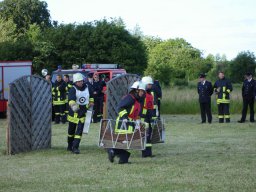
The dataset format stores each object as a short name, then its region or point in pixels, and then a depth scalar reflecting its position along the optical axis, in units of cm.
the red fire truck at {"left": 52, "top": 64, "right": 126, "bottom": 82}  2743
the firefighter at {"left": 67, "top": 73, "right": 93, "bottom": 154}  1465
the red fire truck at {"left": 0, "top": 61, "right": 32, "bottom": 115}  2948
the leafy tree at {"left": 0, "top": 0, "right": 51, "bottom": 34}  7981
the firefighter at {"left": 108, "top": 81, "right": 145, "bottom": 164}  1281
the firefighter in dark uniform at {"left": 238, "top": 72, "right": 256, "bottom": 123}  2452
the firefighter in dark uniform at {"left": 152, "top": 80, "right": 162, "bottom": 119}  2150
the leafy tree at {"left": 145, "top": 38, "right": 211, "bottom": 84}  10188
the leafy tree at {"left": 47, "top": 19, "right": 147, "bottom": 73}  4853
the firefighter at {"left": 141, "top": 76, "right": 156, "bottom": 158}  1398
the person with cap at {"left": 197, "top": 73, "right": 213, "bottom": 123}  2444
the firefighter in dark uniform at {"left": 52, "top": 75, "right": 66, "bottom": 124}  2456
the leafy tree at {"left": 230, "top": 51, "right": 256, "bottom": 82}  6368
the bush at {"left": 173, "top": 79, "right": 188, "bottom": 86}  6431
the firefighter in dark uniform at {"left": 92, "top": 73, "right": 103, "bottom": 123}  2538
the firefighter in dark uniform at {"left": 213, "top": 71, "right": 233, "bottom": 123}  2428
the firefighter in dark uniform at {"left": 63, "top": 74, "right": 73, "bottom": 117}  2433
